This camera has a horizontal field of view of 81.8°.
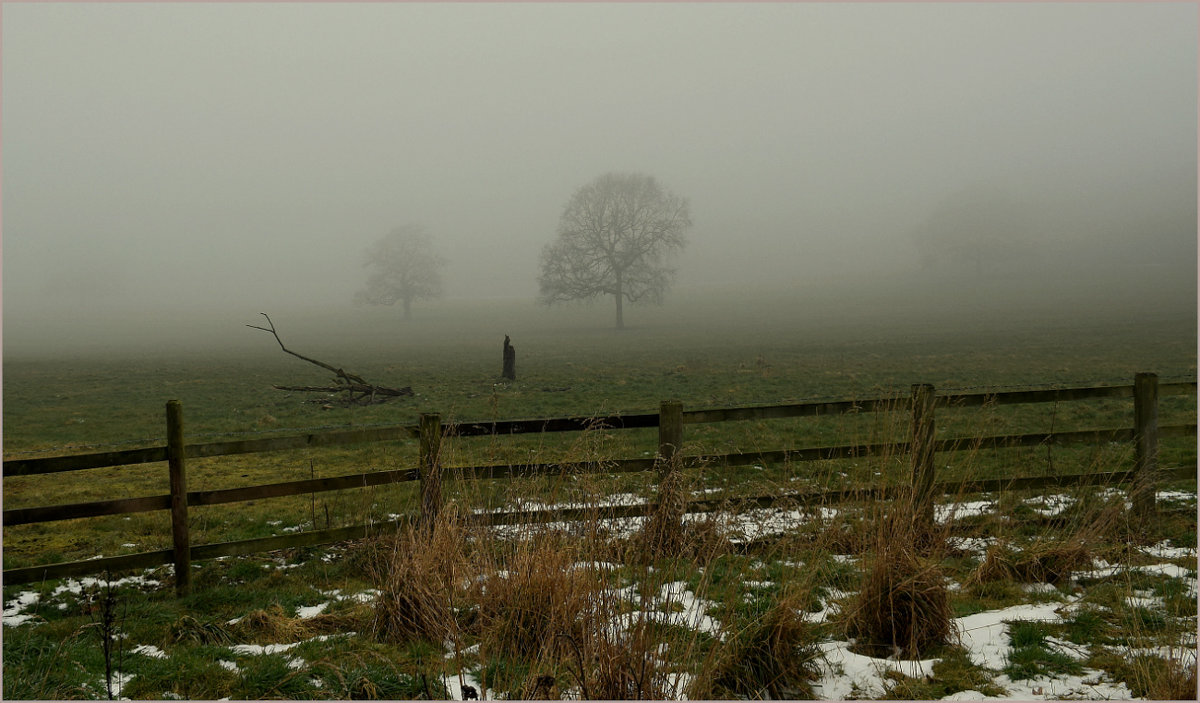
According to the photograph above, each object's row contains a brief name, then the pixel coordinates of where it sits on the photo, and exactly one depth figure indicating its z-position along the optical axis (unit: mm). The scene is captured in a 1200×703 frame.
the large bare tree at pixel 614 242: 60906
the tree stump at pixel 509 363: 25983
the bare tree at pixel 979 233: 107312
